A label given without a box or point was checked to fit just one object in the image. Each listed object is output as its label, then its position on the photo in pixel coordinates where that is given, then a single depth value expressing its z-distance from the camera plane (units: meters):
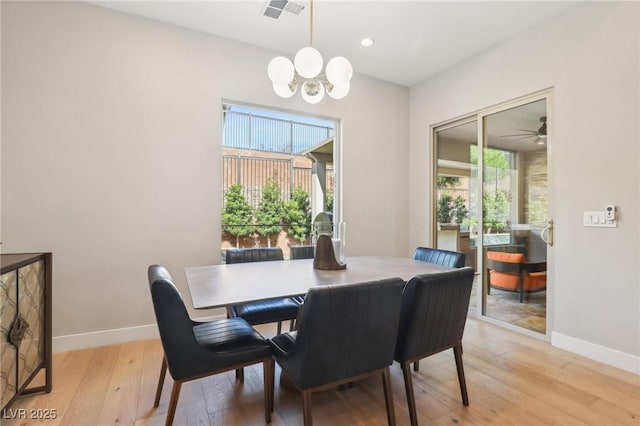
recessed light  3.22
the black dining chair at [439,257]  2.48
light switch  2.44
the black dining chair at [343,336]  1.37
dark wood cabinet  1.61
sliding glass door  3.03
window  3.44
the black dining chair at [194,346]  1.43
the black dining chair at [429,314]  1.62
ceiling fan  2.97
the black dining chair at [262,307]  2.30
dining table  1.55
